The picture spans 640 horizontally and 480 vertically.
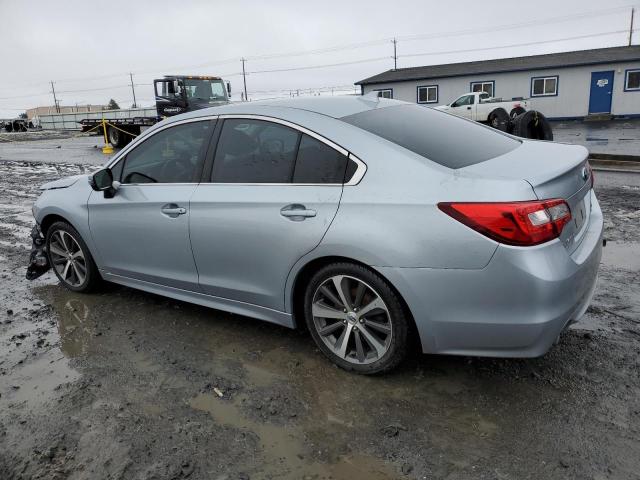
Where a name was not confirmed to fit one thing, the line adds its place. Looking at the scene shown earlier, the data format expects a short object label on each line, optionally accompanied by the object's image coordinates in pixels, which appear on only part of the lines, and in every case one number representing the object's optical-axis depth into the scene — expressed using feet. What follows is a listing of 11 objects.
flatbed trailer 66.95
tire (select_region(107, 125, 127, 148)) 79.92
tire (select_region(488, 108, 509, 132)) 60.70
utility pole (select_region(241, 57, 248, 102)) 268.62
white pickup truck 86.07
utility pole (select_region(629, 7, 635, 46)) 181.88
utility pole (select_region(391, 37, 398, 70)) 229.66
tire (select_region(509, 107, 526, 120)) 84.79
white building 97.81
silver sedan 8.97
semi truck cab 66.74
